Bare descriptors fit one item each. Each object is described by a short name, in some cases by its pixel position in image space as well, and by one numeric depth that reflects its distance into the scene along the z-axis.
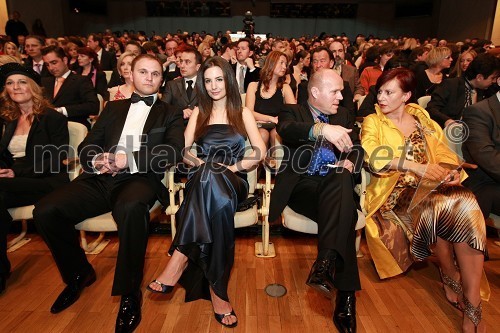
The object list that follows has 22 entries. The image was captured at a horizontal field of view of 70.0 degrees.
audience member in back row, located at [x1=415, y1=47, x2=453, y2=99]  4.21
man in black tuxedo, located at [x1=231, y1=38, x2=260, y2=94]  4.86
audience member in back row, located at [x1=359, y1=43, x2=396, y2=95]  4.91
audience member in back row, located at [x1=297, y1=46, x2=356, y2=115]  3.82
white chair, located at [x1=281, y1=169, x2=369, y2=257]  2.19
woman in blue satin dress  2.02
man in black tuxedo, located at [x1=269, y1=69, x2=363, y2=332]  1.97
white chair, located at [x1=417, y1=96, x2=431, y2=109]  3.78
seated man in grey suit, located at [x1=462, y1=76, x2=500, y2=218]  2.33
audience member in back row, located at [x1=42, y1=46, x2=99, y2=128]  3.75
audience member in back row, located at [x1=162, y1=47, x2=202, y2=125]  3.75
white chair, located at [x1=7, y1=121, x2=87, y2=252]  2.38
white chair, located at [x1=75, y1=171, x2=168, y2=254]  2.20
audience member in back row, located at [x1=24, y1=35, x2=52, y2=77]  4.83
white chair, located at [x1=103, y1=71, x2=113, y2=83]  5.50
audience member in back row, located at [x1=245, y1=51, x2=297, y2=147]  3.79
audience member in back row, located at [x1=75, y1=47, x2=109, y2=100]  4.63
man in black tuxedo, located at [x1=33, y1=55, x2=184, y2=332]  2.04
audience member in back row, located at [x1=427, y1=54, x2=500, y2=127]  3.05
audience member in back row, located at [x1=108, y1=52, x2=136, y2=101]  3.57
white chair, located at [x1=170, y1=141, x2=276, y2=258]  2.27
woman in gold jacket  2.01
